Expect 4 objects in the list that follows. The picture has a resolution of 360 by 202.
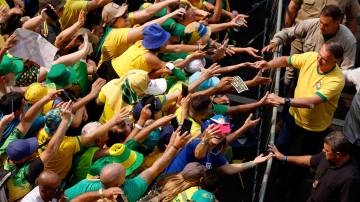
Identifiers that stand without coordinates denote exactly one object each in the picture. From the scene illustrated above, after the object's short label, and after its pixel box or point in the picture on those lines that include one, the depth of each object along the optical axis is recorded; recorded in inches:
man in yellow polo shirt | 465.7
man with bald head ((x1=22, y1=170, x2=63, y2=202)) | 355.9
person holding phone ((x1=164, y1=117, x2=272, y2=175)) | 408.2
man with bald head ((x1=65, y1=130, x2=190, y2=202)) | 362.0
